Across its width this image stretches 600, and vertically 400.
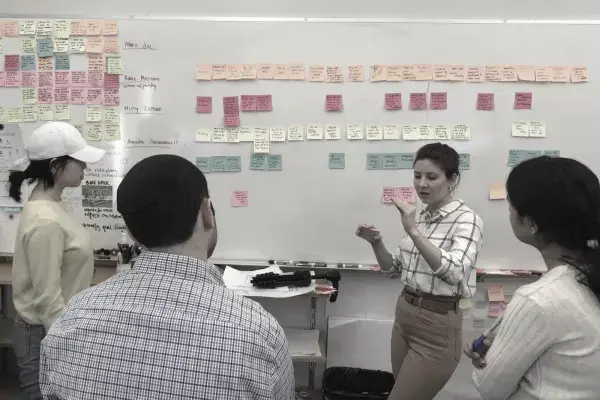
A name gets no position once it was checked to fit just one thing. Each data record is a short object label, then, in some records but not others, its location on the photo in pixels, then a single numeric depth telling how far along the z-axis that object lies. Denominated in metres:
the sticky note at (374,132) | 2.59
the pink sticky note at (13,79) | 2.67
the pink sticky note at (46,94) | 2.67
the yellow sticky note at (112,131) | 2.67
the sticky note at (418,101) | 2.57
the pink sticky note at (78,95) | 2.66
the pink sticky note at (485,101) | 2.55
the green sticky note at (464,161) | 2.59
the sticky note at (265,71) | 2.60
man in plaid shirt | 0.80
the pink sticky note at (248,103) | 2.61
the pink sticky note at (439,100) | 2.56
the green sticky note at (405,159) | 2.60
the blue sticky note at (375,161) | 2.61
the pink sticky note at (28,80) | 2.67
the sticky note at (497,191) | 2.60
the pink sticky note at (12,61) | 2.66
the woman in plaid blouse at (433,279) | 1.74
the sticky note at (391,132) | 2.59
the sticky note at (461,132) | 2.57
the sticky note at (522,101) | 2.54
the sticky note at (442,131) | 2.58
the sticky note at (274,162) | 2.63
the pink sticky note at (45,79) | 2.66
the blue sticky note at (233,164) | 2.65
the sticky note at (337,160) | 2.62
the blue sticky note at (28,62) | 2.66
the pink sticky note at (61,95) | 2.67
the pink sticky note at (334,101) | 2.58
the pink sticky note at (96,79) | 2.65
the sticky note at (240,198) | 2.67
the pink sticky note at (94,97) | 2.65
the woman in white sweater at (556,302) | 1.00
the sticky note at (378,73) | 2.57
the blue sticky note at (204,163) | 2.66
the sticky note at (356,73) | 2.57
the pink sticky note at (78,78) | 2.65
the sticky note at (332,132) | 2.60
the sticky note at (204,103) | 2.63
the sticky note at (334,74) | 2.58
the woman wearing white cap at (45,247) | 1.66
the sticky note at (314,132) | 2.60
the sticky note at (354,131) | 2.59
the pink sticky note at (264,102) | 2.61
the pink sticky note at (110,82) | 2.65
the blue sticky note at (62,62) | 2.65
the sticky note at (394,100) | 2.57
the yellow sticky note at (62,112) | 2.67
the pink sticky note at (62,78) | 2.66
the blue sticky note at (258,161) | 2.64
